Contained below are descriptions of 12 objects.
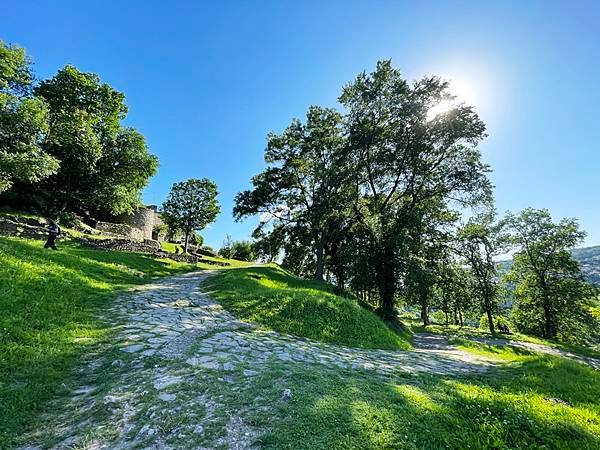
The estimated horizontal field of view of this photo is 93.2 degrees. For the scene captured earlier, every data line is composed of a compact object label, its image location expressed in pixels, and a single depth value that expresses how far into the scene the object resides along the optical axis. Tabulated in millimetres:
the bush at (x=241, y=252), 56175
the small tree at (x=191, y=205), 37031
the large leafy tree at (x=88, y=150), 24406
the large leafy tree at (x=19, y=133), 17469
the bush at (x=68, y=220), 23398
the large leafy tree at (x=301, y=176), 23938
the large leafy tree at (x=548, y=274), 29438
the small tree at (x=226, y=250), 56375
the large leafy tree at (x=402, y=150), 17359
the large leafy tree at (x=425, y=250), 16453
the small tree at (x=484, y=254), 28453
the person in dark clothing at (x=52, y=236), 13102
